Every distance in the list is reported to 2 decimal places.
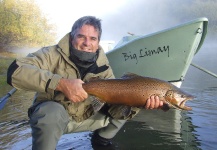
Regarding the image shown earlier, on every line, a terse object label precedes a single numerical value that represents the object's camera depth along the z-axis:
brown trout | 2.31
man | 2.18
